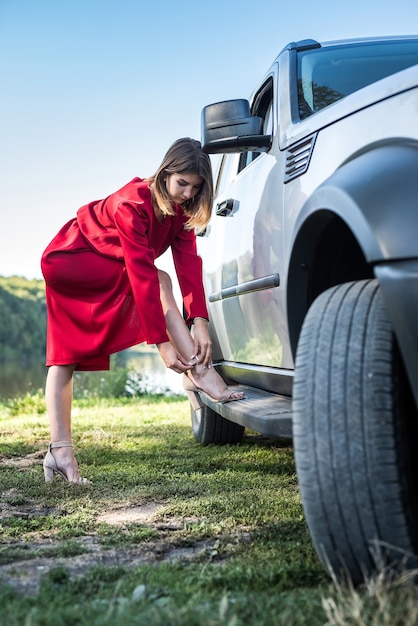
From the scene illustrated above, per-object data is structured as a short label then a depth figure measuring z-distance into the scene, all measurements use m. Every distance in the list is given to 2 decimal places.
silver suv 1.58
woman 3.12
